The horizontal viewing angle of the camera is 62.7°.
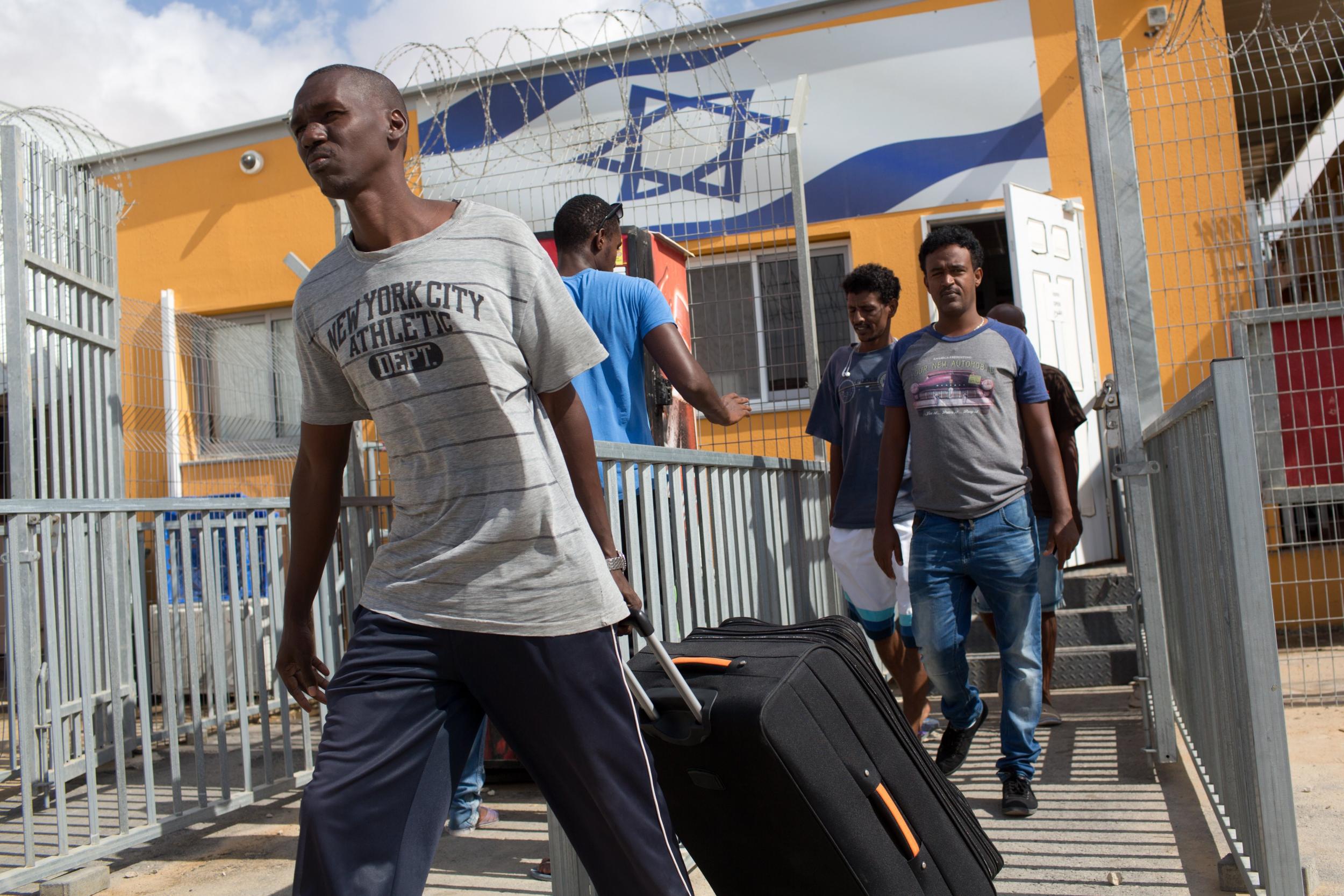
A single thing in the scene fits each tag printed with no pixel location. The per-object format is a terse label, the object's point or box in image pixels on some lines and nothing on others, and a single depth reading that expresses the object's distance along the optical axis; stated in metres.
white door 7.14
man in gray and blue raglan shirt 4.00
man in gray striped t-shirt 1.97
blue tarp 4.52
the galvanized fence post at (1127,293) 4.20
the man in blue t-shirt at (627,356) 3.56
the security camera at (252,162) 9.87
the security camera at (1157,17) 7.69
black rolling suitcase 2.25
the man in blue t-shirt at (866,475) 4.75
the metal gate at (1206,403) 2.63
